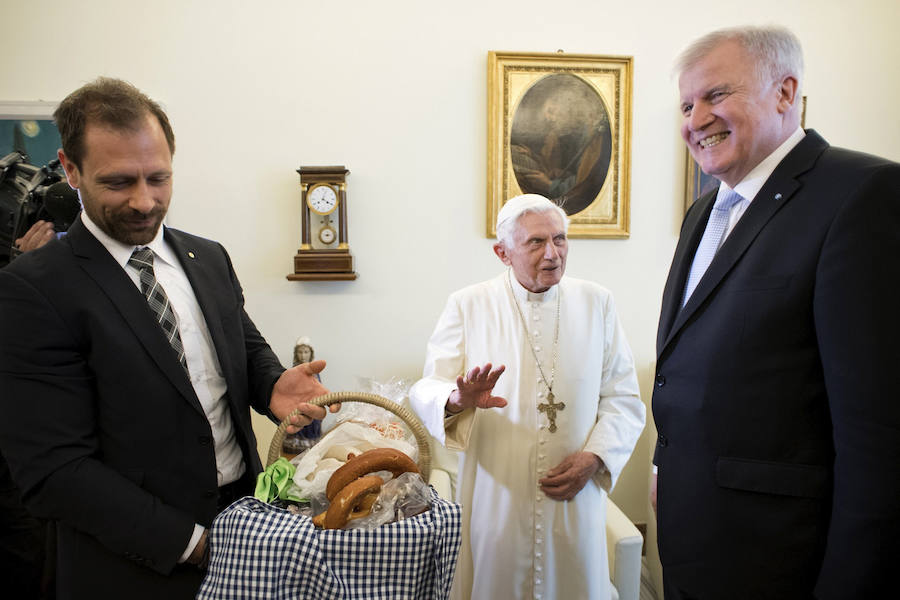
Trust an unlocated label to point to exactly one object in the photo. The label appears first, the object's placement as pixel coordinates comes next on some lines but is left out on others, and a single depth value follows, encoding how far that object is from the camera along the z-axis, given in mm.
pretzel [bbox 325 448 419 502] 1297
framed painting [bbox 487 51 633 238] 3324
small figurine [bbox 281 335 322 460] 2898
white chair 2357
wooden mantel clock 3186
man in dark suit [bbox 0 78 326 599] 1213
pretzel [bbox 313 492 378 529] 1217
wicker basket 1438
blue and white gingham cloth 1114
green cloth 1366
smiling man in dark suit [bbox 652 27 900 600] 1056
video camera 2191
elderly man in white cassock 2078
